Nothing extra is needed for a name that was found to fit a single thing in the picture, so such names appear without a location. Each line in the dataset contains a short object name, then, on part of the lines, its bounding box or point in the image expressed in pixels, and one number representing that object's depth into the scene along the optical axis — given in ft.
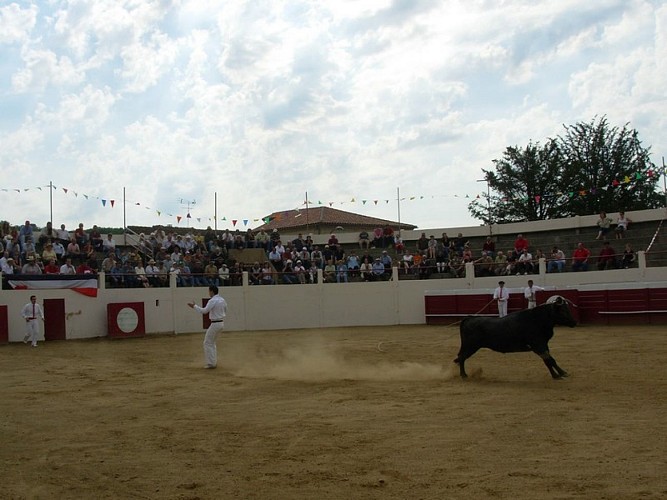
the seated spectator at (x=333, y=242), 95.09
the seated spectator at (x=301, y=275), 85.05
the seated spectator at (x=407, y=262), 85.91
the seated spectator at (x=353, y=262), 90.88
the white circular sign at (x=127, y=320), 74.23
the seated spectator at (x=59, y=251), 78.43
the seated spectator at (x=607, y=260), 76.13
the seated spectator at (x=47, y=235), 80.59
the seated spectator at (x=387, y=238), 101.30
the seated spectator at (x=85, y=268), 76.36
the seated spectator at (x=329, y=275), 86.22
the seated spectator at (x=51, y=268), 74.23
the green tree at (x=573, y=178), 138.82
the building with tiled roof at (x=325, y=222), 164.25
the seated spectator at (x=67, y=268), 74.33
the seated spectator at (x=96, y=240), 84.89
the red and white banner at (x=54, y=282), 70.18
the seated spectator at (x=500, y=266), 81.56
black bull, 37.11
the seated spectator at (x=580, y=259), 77.41
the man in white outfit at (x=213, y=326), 47.15
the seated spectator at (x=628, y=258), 74.84
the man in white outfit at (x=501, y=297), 72.90
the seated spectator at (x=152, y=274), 78.30
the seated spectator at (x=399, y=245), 98.12
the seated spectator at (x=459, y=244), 92.86
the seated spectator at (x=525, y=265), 79.61
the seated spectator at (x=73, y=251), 78.79
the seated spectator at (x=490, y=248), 87.45
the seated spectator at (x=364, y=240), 103.17
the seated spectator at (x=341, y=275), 85.66
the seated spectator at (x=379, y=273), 85.81
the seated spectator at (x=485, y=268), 82.58
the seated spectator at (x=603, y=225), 86.33
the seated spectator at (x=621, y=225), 84.38
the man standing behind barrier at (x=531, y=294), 72.64
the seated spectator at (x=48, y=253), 75.51
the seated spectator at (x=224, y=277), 82.69
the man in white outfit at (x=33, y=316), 65.05
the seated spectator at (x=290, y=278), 84.53
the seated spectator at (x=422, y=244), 94.47
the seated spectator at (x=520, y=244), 86.52
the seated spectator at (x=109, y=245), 83.46
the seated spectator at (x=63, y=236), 81.87
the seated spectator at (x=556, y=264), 78.69
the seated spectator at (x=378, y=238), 102.24
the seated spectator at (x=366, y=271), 85.56
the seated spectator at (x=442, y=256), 86.02
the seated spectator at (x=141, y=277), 77.36
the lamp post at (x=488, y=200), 150.25
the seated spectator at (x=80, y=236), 83.25
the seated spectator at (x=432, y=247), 90.22
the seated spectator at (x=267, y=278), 83.87
